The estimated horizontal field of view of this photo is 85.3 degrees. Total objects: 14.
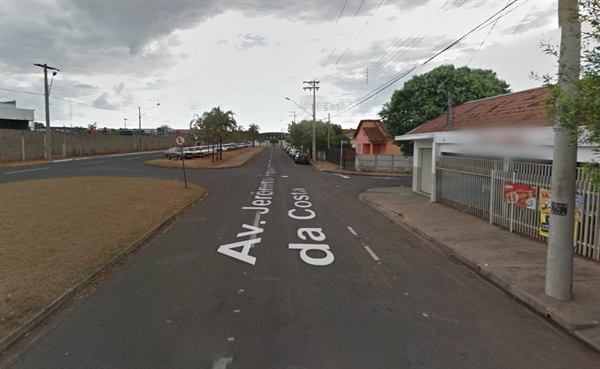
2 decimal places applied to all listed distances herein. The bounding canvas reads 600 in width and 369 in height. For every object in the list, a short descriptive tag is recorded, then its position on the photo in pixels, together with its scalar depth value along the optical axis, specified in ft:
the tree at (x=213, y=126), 110.11
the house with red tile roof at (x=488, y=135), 26.40
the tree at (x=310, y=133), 161.07
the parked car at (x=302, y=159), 128.98
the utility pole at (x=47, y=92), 94.63
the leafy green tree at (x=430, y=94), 63.21
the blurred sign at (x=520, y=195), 26.04
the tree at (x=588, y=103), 11.16
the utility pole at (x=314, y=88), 137.49
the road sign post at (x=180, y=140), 52.70
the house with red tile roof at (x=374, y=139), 116.88
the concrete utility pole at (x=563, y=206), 14.51
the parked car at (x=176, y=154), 120.66
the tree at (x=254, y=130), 394.19
